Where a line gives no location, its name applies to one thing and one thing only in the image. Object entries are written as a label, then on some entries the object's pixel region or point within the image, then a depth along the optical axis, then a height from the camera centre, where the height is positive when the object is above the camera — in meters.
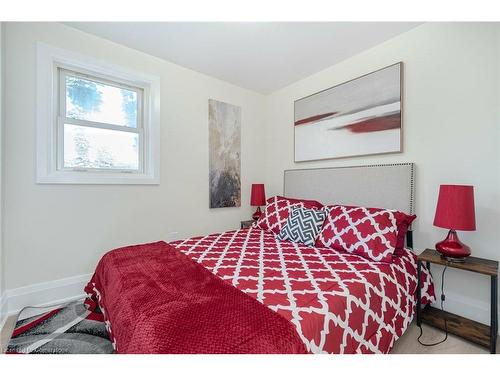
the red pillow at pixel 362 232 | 1.69 -0.37
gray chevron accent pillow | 2.08 -0.39
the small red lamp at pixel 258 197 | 3.18 -0.18
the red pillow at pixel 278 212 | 2.44 -0.30
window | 2.01 +0.60
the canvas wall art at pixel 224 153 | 3.04 +0.40
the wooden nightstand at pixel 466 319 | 1.44 -1.01
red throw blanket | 0.84 -0.55
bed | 0.89 -0.56
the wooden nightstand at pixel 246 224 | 3.09 -0.54
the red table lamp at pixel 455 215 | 1.54 -0.20
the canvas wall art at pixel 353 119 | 2.19 +0.70
